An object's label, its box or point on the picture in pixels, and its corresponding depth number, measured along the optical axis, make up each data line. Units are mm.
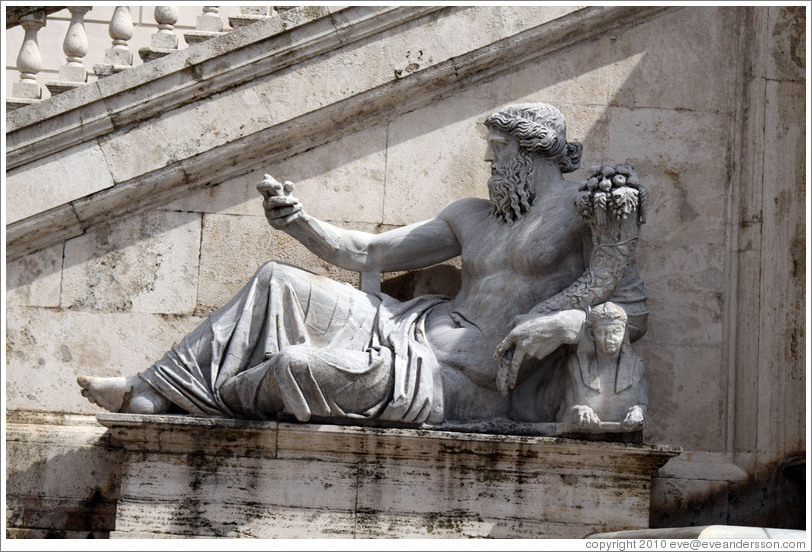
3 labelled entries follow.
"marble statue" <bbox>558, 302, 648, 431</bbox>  15614
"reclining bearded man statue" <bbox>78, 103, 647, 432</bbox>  15589
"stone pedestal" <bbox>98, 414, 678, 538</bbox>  15487
